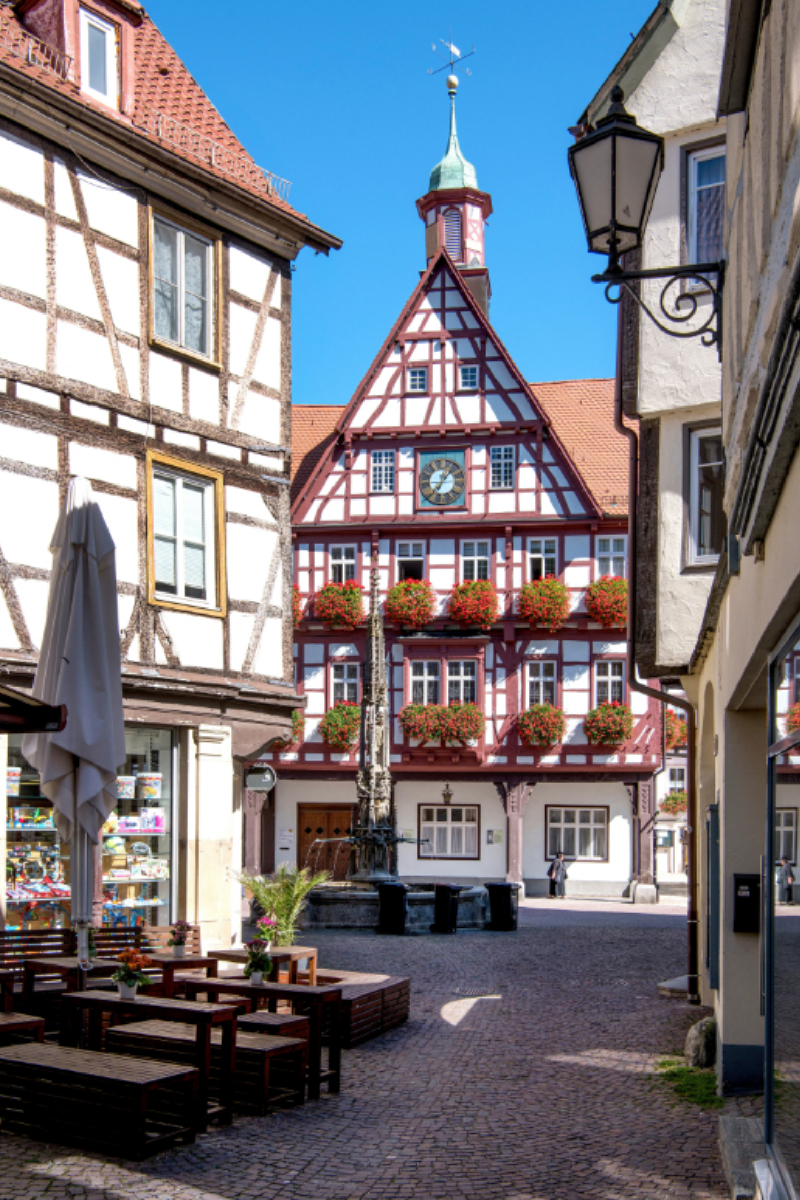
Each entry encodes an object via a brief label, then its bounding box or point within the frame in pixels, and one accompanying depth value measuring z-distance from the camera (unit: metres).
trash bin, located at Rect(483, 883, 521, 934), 21.08
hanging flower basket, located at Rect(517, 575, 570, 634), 31.03
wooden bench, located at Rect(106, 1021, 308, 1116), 7.41
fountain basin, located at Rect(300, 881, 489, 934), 20.52
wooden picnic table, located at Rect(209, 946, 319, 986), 10.05
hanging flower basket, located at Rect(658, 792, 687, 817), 34.41
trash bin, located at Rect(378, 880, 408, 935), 19.92
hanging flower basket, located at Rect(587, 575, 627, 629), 30.80
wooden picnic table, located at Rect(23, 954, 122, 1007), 9.03
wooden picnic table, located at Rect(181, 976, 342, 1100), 8.19
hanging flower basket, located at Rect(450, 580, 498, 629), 31.30
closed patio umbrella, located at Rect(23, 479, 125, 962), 8.66
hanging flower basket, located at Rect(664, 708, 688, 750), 32.62
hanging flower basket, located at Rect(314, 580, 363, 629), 32.19
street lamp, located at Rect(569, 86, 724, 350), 6.16
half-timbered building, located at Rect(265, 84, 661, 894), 31.42
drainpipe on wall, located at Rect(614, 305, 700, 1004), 12.88
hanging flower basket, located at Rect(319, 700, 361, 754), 31.78
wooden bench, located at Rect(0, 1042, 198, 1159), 6.50
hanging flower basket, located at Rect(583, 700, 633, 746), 30.36
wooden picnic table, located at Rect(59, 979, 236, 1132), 7.03
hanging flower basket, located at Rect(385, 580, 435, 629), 31.66
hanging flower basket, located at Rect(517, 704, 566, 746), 30.66
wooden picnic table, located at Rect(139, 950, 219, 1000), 9.24
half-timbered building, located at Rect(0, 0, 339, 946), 12.80
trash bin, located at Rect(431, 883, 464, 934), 20.33
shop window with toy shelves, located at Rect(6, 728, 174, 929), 12.55
